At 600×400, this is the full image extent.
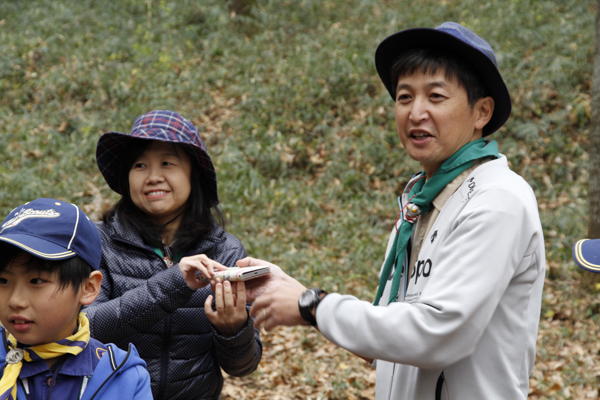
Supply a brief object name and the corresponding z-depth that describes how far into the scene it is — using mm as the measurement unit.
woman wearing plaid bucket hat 2328
